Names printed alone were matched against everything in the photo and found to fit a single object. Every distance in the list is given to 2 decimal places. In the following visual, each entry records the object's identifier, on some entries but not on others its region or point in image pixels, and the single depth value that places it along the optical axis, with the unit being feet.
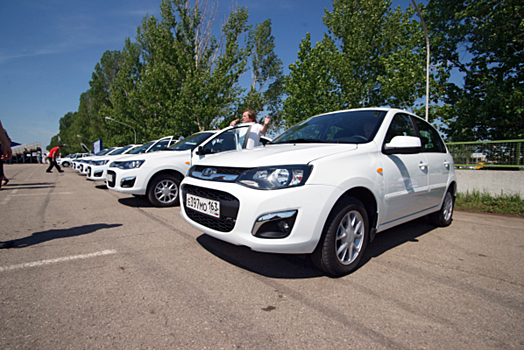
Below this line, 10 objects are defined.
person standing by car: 17.80
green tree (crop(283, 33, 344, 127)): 60.49
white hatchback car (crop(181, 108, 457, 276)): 7.52
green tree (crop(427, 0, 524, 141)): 37.22
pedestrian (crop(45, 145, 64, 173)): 57.98
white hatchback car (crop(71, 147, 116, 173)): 43.87
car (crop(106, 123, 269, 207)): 18.80
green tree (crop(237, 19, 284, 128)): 111.14
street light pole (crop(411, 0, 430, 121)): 33.17
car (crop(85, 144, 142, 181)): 30.55
